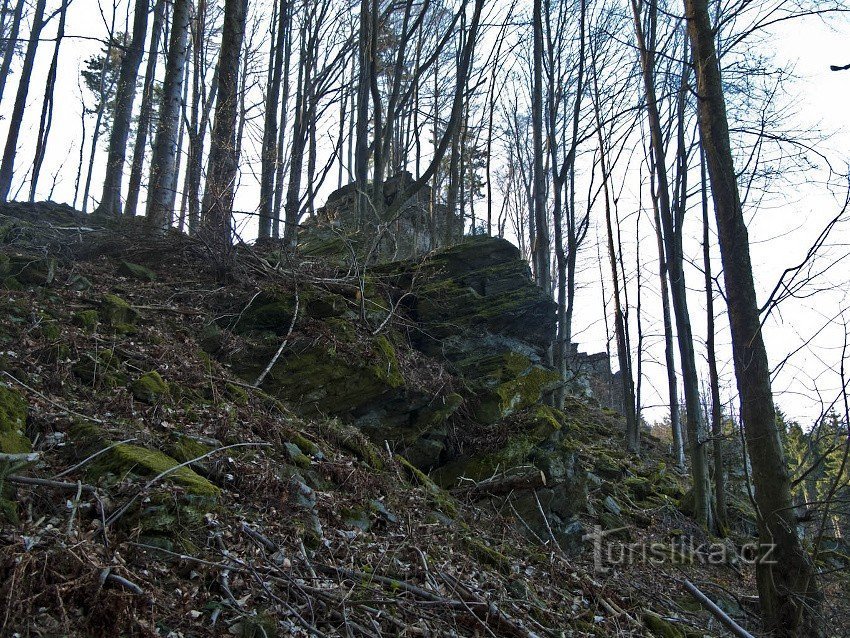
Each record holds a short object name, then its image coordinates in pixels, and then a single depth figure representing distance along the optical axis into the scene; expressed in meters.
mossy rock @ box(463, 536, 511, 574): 4.35
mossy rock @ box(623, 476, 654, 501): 9.69
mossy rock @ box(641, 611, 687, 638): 4.24
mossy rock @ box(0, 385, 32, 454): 2.98
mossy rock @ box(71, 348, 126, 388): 4.26
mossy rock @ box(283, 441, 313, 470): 4.37
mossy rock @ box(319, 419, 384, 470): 5.19
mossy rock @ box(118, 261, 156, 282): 6.89
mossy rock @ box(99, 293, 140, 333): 5.23
